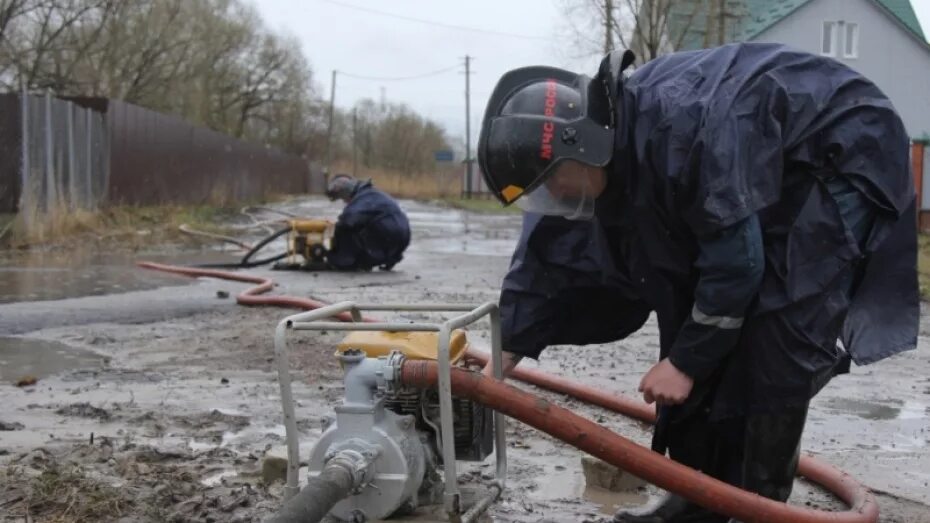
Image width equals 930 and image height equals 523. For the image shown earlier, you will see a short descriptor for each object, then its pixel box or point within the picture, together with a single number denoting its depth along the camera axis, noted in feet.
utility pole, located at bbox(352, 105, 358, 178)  265.13
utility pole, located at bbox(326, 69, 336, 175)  266.57
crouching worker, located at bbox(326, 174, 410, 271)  41.83
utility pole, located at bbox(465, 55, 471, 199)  204.40
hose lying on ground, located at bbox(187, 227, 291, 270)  42.35
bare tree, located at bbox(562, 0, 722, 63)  100.17
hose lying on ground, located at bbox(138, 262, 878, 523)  9.42
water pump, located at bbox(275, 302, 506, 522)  9.37
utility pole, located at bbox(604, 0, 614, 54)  102.47
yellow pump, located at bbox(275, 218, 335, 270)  42.60
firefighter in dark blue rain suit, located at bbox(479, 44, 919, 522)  9.25
